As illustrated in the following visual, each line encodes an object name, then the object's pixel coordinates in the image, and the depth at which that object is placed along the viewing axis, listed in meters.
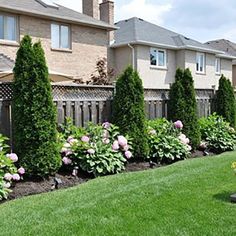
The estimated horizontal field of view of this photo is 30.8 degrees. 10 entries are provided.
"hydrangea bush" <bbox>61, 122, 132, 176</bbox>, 7.77
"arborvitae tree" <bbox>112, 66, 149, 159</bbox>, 9.20
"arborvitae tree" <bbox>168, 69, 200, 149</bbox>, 11.02
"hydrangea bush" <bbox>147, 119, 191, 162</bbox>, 9.55
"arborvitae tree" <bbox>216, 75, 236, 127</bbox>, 12.99
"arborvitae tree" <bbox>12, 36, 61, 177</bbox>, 7.26
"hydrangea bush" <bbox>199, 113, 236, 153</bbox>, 11.50
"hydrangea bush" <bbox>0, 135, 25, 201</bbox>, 6.18
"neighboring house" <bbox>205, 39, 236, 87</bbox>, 40.09
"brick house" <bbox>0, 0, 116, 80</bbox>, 19.38
